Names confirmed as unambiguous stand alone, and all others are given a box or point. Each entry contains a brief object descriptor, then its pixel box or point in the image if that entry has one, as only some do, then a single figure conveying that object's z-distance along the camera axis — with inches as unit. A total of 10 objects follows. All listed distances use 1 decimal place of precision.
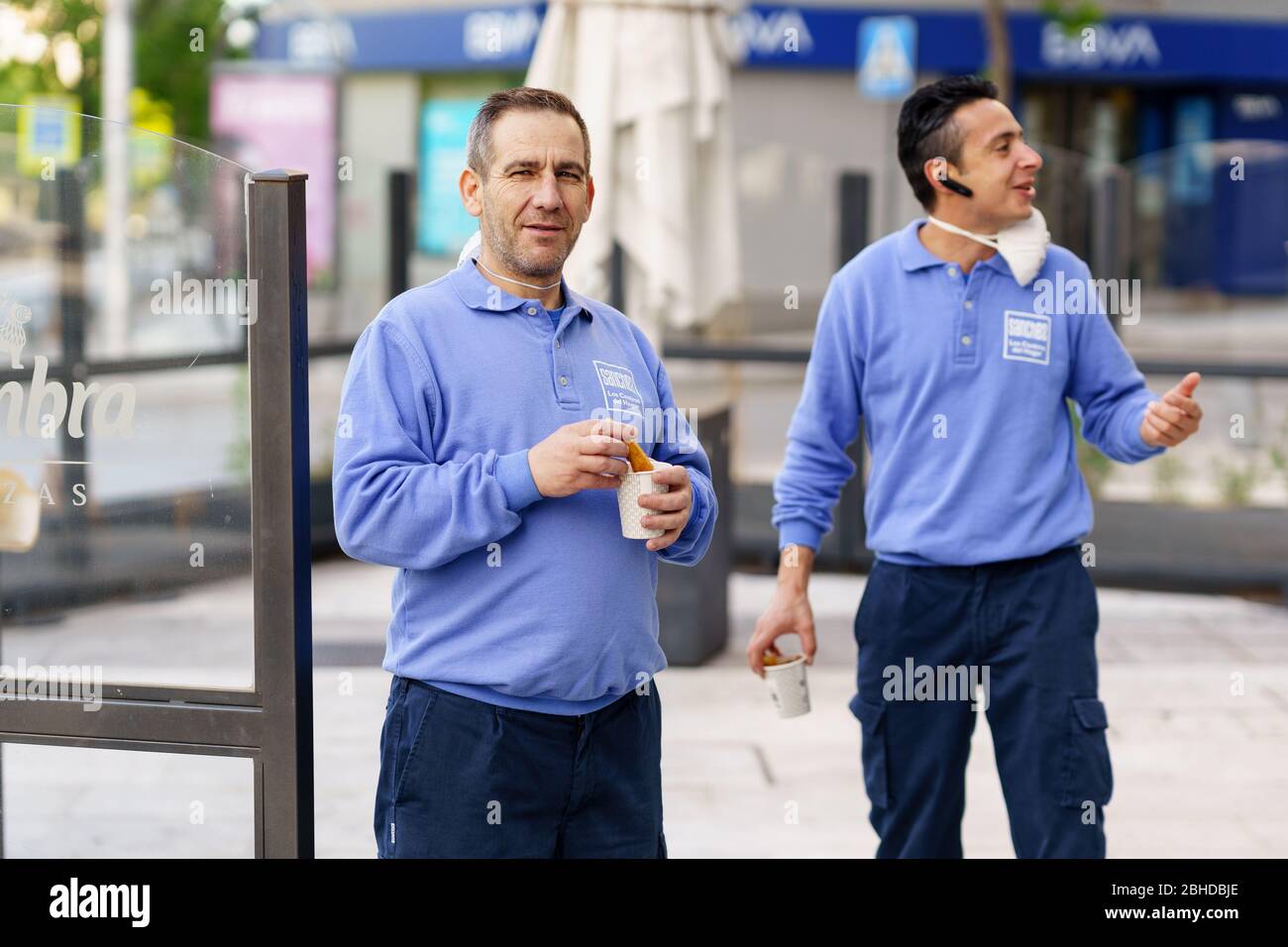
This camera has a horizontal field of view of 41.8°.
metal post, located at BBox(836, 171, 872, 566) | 335.3
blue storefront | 944.9
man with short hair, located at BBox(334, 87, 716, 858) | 102.8
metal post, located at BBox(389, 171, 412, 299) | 364.8
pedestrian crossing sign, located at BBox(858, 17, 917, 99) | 578.2
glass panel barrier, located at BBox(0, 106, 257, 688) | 116.3
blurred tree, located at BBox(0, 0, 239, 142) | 842.2
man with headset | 138.7
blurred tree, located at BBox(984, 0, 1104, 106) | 544.1
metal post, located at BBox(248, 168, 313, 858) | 105.6
